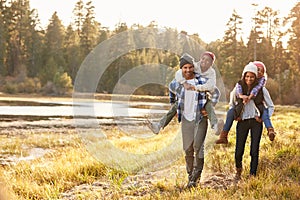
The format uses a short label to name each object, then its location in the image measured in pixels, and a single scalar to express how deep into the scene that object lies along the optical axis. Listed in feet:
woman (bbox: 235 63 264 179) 19.54
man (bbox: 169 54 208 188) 18.74
